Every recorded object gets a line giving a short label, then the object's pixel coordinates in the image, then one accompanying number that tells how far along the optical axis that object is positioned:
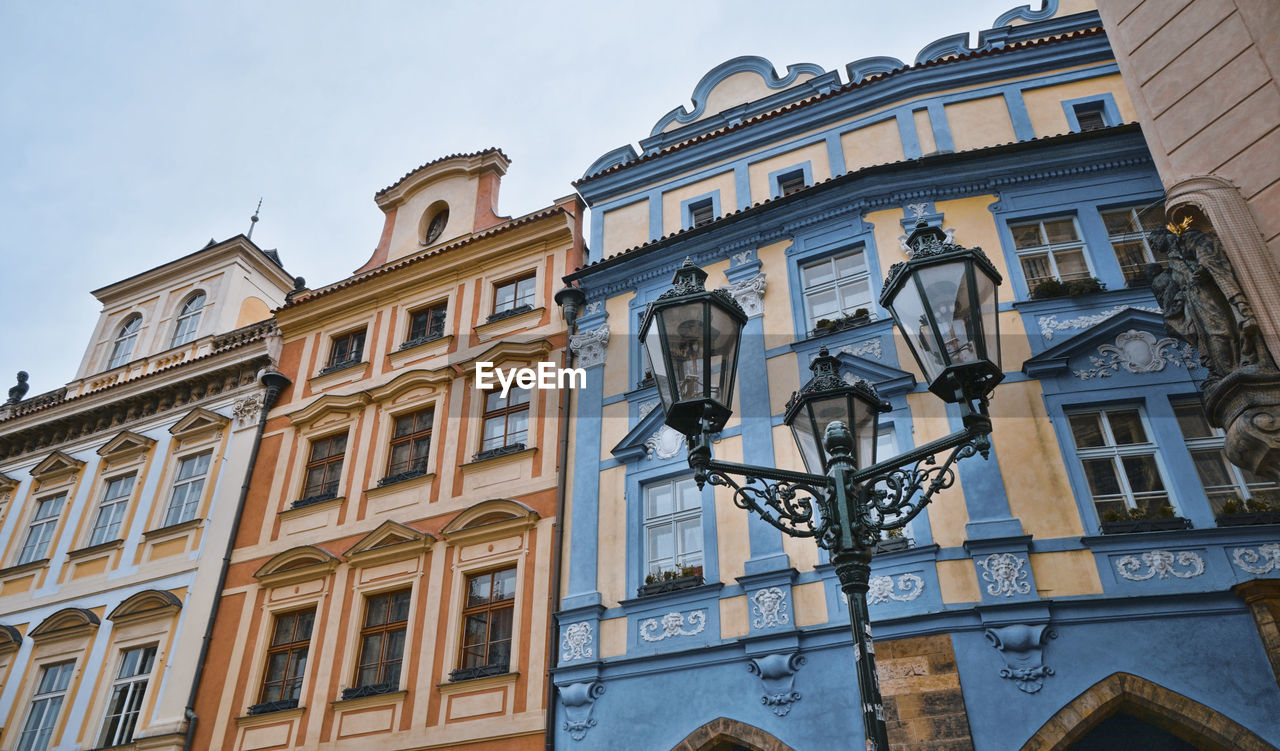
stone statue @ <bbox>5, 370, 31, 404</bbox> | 24.53
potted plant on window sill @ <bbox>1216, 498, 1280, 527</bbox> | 10.14
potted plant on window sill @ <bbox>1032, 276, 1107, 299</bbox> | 12.34
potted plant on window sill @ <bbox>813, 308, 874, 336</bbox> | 13.37
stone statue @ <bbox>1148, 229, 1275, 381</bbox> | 6.71
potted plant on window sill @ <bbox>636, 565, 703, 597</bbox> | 12.41
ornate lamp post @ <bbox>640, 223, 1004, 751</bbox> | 5.46
